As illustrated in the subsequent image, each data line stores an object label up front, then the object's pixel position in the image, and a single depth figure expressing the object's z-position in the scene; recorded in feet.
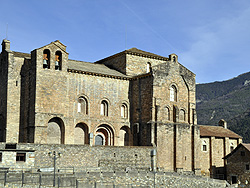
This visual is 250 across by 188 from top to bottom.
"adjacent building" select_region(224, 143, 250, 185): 181.27
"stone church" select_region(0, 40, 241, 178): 152.35
